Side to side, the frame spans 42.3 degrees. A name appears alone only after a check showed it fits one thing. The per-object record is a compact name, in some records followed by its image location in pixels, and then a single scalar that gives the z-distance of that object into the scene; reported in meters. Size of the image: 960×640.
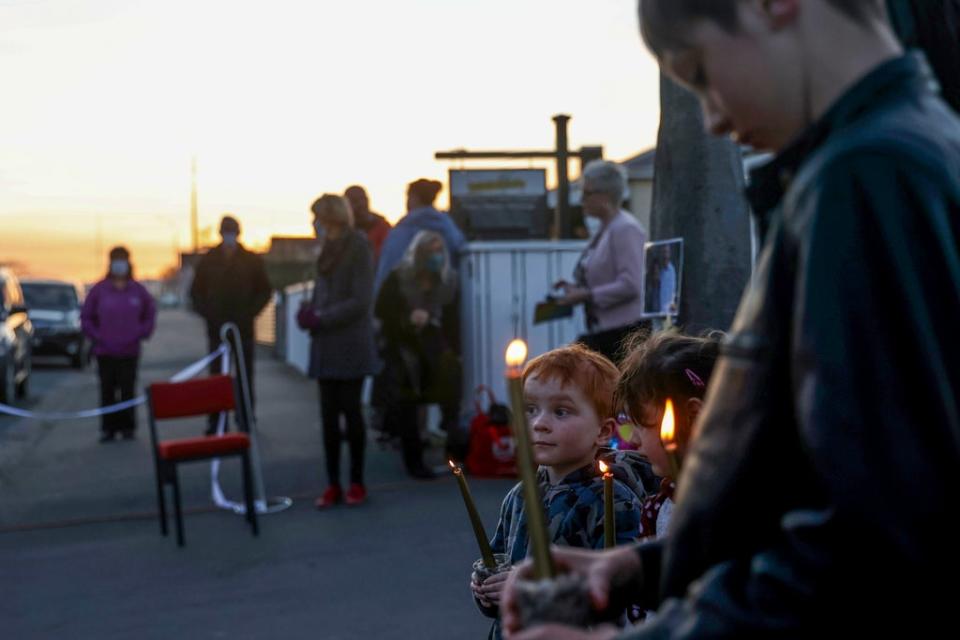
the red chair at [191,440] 7.23
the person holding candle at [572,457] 2.83
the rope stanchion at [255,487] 8.10
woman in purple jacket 12.08
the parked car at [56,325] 25.83
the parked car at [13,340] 15.96
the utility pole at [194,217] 86.12
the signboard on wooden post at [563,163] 11.54
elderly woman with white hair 6.51
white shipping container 10.05
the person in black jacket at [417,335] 8.77
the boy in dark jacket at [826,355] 0.94
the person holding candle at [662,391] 2.56
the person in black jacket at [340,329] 7.81
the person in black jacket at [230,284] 11.53
